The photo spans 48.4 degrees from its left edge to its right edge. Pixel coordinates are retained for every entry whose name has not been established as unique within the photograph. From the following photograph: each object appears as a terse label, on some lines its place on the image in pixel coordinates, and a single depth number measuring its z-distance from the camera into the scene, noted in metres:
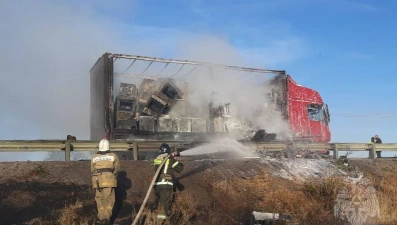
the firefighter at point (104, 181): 8.32
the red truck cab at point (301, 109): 18.33
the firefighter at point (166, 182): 8.71
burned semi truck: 15.40
